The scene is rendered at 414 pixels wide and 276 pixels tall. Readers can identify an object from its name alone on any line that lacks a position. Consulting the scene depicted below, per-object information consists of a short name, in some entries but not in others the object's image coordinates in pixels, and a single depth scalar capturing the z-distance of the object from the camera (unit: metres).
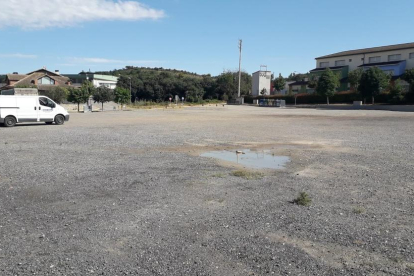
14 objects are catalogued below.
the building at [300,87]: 90.75
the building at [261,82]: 102.12
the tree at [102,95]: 57.62
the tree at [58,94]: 72.94
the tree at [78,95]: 52.59
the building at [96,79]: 104.38
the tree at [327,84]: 65.75
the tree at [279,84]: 106.71
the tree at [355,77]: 69.01
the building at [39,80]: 79.88
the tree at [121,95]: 59.33
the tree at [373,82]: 56.91
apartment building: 71.81
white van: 21.73
